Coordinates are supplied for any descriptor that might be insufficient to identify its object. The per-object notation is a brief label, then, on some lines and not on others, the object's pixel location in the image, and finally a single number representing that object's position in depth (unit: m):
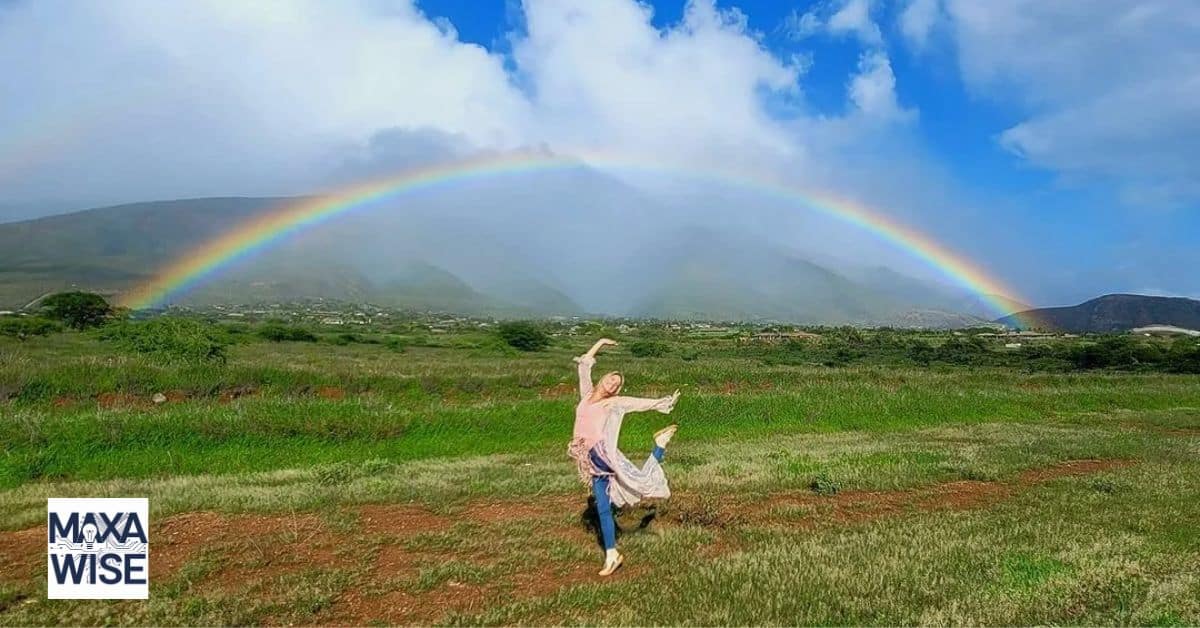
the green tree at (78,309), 81.50
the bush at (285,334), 74.96
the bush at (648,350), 71.11
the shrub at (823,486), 12.16
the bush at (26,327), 56.46
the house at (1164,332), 126.78
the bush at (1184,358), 57.25
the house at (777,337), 102.82
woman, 7.67
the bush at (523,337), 75.51
